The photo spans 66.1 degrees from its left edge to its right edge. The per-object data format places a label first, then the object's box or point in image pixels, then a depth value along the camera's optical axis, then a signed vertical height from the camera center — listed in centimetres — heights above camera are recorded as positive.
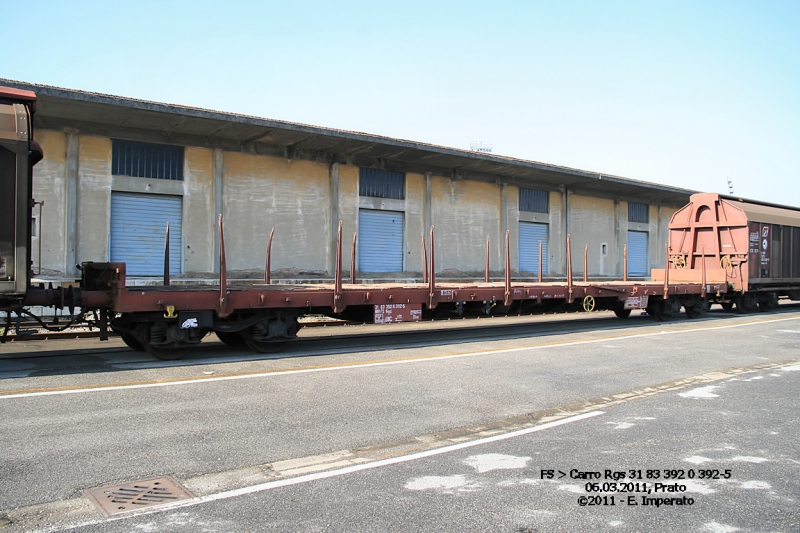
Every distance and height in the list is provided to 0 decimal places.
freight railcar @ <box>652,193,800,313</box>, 2062 +108
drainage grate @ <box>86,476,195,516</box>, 410 -154
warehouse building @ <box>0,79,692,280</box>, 1656 +274
